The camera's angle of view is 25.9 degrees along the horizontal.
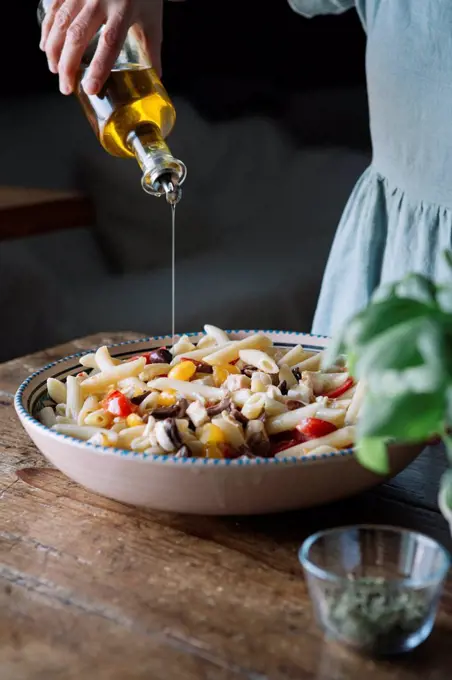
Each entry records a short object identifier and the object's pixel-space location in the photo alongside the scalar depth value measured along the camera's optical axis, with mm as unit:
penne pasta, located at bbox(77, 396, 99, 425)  1045
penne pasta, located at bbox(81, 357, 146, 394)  1128
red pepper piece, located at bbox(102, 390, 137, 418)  1039
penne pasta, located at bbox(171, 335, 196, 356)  1231
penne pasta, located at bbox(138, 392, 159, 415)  1047
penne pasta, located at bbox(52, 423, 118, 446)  1005
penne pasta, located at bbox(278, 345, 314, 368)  1197
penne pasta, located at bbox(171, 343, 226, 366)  1183
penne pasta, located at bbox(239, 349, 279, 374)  1118
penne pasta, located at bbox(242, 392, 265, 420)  1003
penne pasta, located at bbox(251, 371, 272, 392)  1057
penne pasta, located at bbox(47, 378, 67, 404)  1142
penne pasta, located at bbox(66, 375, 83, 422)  1089
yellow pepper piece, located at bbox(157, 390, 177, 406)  1047
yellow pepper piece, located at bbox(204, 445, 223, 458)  931
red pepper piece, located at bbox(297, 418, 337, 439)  975
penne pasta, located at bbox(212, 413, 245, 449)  952
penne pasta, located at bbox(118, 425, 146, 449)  974
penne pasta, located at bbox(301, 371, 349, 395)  1104
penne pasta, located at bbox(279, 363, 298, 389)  1109
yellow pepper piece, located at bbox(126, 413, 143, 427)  1000
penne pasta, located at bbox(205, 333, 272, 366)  1166
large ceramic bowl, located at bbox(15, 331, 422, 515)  861
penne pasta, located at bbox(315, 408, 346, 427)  1007
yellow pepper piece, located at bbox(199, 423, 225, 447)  938
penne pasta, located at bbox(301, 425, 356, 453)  961
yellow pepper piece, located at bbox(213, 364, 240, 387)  1129
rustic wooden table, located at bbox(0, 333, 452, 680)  716
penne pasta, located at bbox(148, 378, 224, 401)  1058
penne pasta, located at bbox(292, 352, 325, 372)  1179
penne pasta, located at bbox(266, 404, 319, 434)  996
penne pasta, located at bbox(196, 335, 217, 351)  1266
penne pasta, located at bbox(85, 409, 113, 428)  1024
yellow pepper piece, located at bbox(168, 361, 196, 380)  1108
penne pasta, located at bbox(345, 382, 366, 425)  1019
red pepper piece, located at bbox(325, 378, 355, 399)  1100
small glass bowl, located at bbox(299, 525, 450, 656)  709
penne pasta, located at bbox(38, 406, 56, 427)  1082
